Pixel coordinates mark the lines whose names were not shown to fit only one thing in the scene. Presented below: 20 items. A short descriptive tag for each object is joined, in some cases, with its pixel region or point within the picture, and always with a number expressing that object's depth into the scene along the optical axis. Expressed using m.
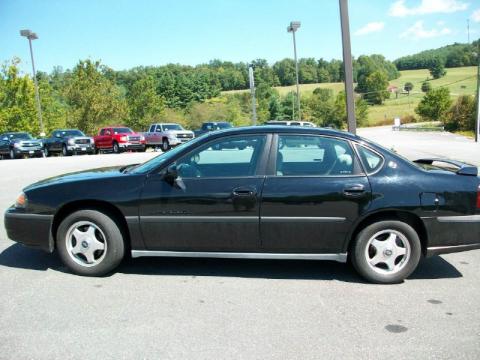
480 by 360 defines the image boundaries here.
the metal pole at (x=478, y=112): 30.22
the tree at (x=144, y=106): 64.88
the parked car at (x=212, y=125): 32.67
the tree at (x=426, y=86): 120.68
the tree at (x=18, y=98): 46.06
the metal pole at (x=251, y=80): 30.28
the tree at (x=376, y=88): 124.06
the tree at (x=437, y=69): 134.62
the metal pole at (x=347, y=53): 9.88
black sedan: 4.38
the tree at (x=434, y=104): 78.69
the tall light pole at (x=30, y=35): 37.28
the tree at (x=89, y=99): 50.03
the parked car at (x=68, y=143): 28.67
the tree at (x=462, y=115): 56.51
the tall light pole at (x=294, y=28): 38.79
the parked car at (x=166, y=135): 28.42
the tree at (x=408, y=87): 126.28
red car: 28.48
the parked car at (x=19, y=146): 28.34
